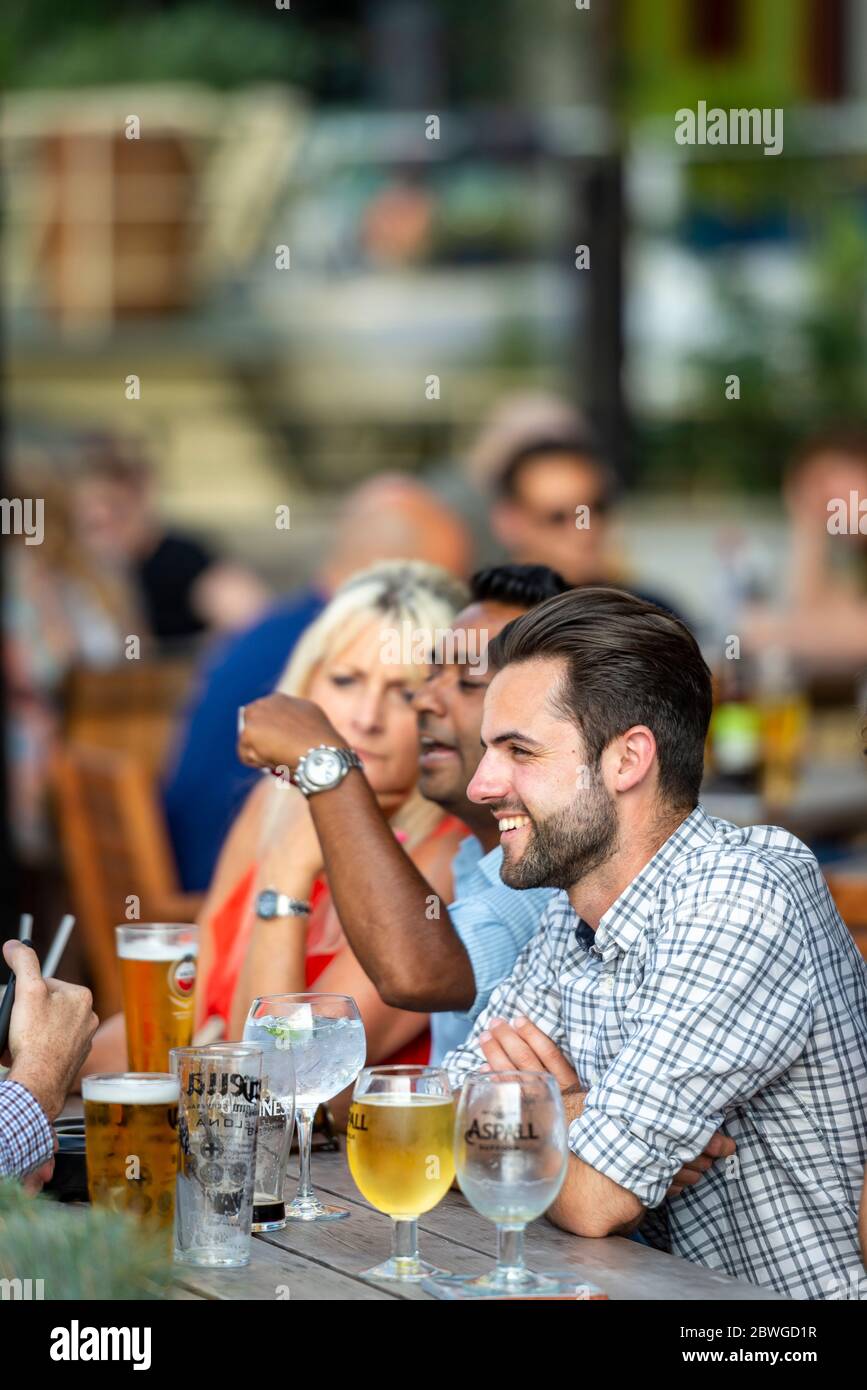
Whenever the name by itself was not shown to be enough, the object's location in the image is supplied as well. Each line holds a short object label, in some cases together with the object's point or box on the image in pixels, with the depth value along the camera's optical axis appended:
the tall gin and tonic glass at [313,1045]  3.65
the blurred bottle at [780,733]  8.85
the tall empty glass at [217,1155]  3.31
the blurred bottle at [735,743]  8.61
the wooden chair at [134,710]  10.27
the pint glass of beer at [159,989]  4.48
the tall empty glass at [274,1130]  3.54
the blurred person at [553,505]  9.91
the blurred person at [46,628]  11.72
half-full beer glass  3.18
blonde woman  4.96
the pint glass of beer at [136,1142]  3.46
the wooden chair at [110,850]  8.05
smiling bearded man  3.49
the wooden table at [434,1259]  3.16
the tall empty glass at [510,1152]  3.07
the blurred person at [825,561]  11.41
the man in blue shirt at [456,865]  4.38
